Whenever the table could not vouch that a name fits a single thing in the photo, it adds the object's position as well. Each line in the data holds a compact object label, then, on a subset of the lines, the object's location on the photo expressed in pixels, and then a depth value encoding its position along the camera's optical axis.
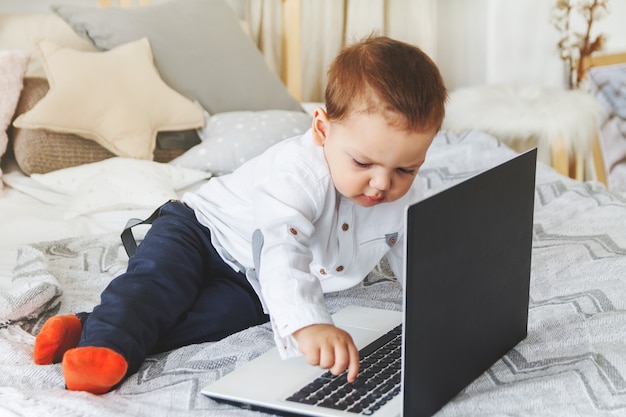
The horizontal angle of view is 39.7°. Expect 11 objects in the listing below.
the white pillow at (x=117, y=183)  1.81
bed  0.98
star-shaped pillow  2.01
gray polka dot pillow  2.03
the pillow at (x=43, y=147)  1.99
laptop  0.84
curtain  3.03
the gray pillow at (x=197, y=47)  2.28
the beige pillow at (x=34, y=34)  2.28
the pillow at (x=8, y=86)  2.02
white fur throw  2.58
